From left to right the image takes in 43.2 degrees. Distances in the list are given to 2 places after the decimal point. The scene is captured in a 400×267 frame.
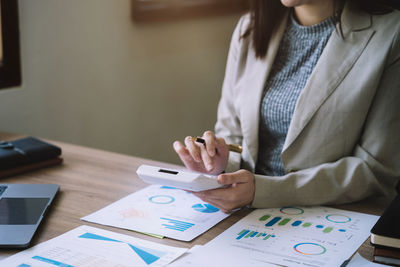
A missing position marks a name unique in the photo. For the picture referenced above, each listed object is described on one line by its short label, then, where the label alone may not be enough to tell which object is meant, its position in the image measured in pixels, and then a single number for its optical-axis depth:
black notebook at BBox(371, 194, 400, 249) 0.90
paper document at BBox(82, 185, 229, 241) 1.03
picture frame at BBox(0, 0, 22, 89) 1.71
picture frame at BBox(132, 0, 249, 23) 2.29
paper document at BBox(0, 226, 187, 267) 0.89
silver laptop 0.96
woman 1.20
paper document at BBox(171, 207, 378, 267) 0.91
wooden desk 1.02
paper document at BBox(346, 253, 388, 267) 0.89
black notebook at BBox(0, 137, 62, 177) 1.34
